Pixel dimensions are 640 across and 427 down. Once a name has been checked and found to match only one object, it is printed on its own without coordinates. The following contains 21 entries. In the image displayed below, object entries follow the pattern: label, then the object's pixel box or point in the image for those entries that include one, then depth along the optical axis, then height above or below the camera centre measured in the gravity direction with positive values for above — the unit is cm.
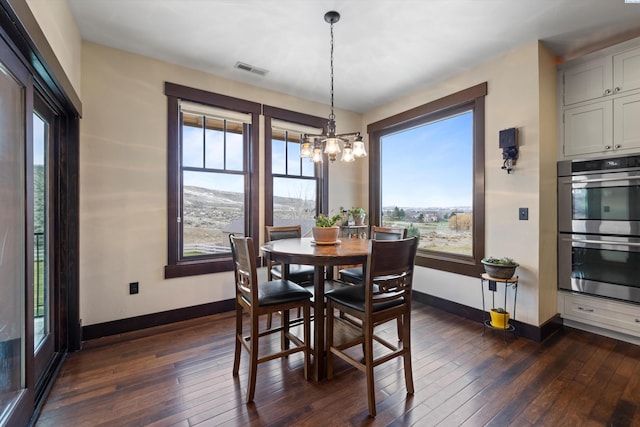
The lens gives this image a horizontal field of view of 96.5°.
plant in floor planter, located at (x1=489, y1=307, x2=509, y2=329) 265 -99
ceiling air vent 307 +160
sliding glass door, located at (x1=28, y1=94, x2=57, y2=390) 196 -19
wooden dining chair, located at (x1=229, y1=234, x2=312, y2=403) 180 -61
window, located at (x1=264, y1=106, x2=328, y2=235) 369 +53
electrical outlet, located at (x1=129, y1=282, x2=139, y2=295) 280 -74
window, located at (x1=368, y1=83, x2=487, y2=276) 316 +47
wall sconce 274 +64
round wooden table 188 -31
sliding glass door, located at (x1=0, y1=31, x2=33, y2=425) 140 -16
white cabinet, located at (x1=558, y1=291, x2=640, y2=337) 246 -92
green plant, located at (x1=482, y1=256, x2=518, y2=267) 266 -46
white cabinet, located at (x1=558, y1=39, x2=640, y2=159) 245 +99
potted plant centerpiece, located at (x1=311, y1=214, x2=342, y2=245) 242 -16
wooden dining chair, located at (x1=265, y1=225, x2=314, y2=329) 276 -57
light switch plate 270 -1
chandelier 234 +57
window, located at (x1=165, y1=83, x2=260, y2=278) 304 +42
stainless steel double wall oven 247 -13
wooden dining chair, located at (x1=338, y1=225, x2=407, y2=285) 269 -25
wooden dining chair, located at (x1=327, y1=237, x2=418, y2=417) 169 -58
